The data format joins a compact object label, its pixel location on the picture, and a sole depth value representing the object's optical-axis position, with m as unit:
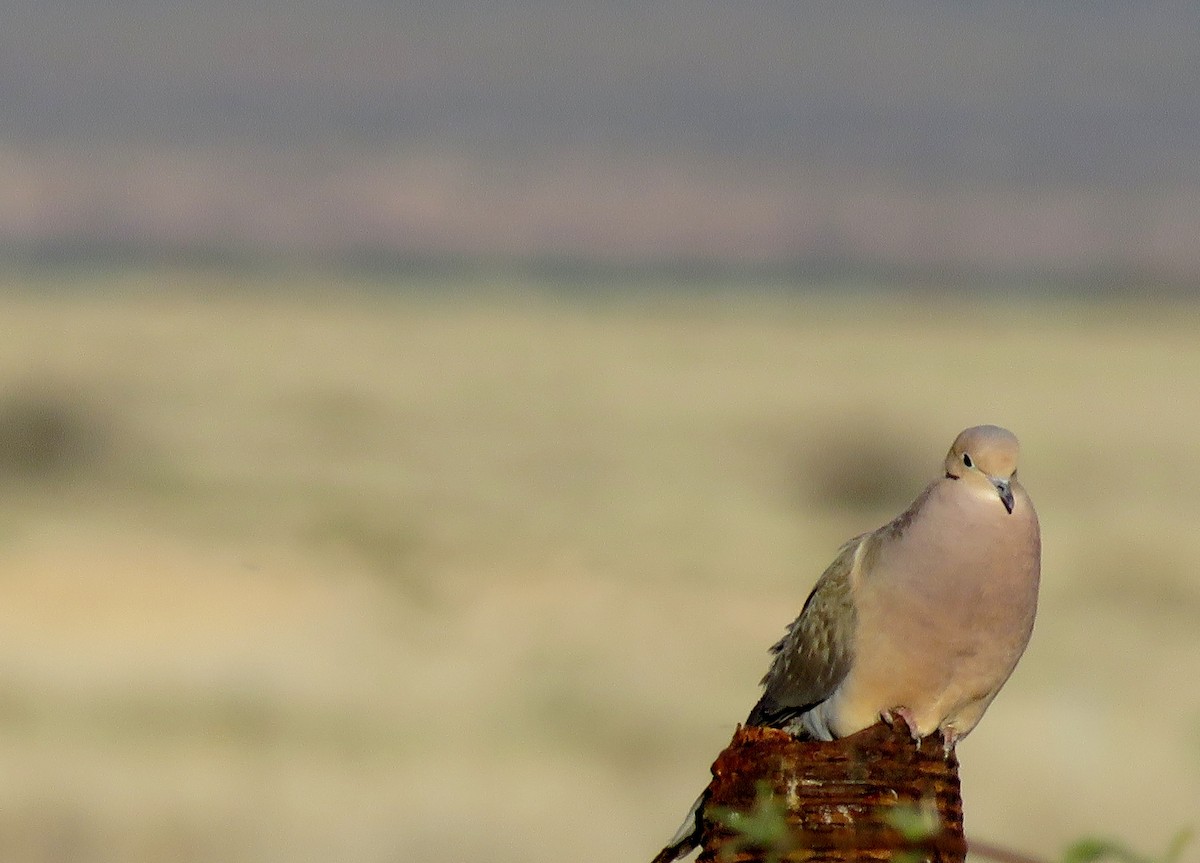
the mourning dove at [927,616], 12.05
